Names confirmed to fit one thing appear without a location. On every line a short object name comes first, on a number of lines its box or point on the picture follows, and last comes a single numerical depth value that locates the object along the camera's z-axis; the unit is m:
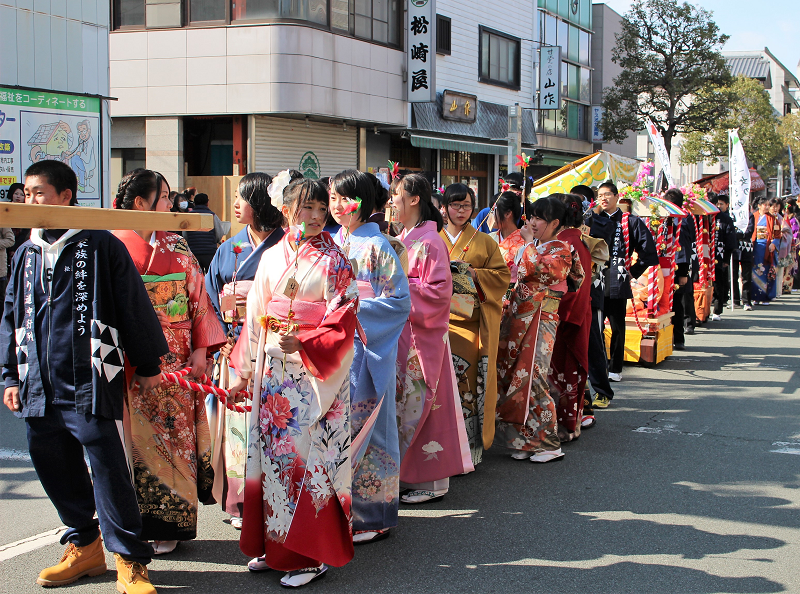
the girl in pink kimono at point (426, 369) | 4.43
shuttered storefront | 15.72
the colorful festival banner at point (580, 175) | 9.28
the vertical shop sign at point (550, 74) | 24.59
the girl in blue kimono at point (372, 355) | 3.81
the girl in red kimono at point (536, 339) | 5.30
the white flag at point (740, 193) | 13.83
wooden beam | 2.41
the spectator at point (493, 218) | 6.25
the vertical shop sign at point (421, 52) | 17.59
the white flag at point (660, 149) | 11.30
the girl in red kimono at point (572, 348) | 5.75
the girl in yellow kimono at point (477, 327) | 5.04
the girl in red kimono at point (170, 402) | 3.56
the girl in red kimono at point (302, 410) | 3.33
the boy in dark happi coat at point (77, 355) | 3.14
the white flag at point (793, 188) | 23.92
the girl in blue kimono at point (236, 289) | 3.85
